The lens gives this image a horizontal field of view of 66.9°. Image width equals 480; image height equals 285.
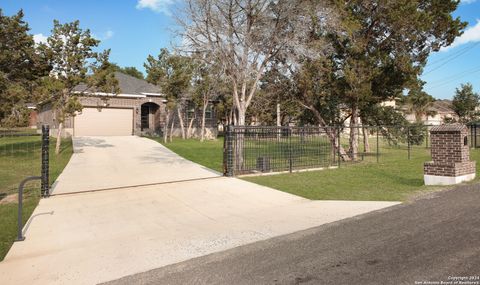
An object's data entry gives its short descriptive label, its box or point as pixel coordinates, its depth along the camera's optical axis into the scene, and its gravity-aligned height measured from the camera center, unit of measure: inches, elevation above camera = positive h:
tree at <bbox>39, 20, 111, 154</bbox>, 660.7 +146.9
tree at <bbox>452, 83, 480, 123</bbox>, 1507.1 +144.7
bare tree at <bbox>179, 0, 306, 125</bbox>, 518.6 +157.0
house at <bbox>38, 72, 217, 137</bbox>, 1019.3 +76.5
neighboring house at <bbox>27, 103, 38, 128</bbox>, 1597.6 +97.0
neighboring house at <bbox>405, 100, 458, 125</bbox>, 2504.9 +199.5
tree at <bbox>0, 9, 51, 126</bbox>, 593.0 +130.9
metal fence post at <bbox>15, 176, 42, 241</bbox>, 224.1 -54.2
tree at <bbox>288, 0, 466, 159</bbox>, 584.1 +168.3
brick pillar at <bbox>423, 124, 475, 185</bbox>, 376.2 -21.6
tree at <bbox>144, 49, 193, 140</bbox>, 957.8 +174.0
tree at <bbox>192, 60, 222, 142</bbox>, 1044.1 +148.2
